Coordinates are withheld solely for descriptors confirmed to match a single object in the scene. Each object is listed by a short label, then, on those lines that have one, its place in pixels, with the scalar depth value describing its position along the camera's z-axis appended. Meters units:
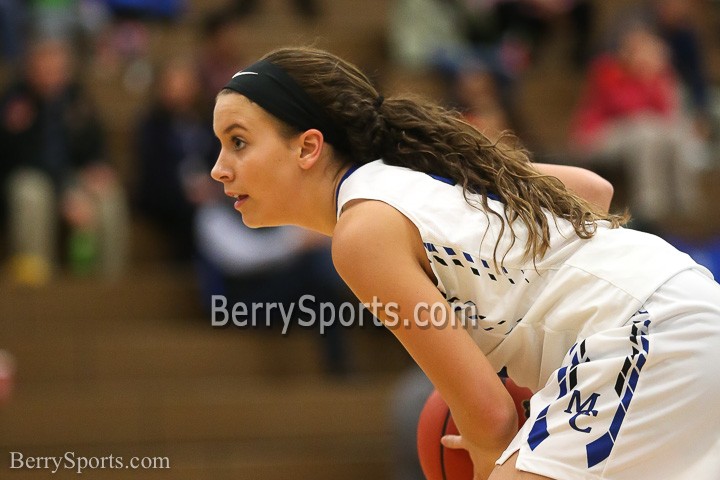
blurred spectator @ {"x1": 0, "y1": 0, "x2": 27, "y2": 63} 18.25
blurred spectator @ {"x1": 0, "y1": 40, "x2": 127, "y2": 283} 15.17
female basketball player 4.98
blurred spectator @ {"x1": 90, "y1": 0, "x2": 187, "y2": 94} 18.94
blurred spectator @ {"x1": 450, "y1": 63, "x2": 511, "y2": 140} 16.17
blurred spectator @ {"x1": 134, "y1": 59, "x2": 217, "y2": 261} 16.19
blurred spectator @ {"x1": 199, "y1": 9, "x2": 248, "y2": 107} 17.78
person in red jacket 17.61
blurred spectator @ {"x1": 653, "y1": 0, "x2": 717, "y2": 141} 21.11
